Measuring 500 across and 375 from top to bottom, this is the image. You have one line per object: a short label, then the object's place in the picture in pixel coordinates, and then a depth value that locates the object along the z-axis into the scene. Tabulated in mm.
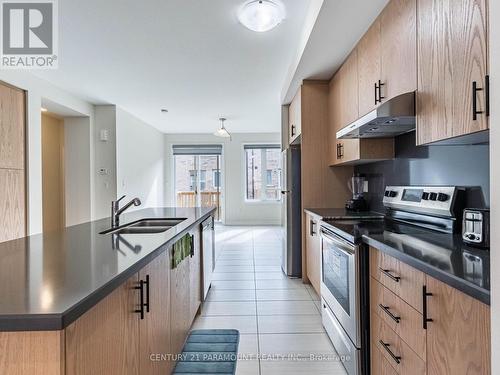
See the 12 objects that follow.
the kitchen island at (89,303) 765
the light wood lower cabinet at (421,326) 935
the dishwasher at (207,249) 2883
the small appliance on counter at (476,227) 1314
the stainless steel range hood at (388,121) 1694
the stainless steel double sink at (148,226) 2217
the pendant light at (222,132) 6434
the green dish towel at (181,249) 1877
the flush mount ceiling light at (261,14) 2295
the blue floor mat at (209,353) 1979
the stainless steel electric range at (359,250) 1737
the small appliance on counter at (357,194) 3059
